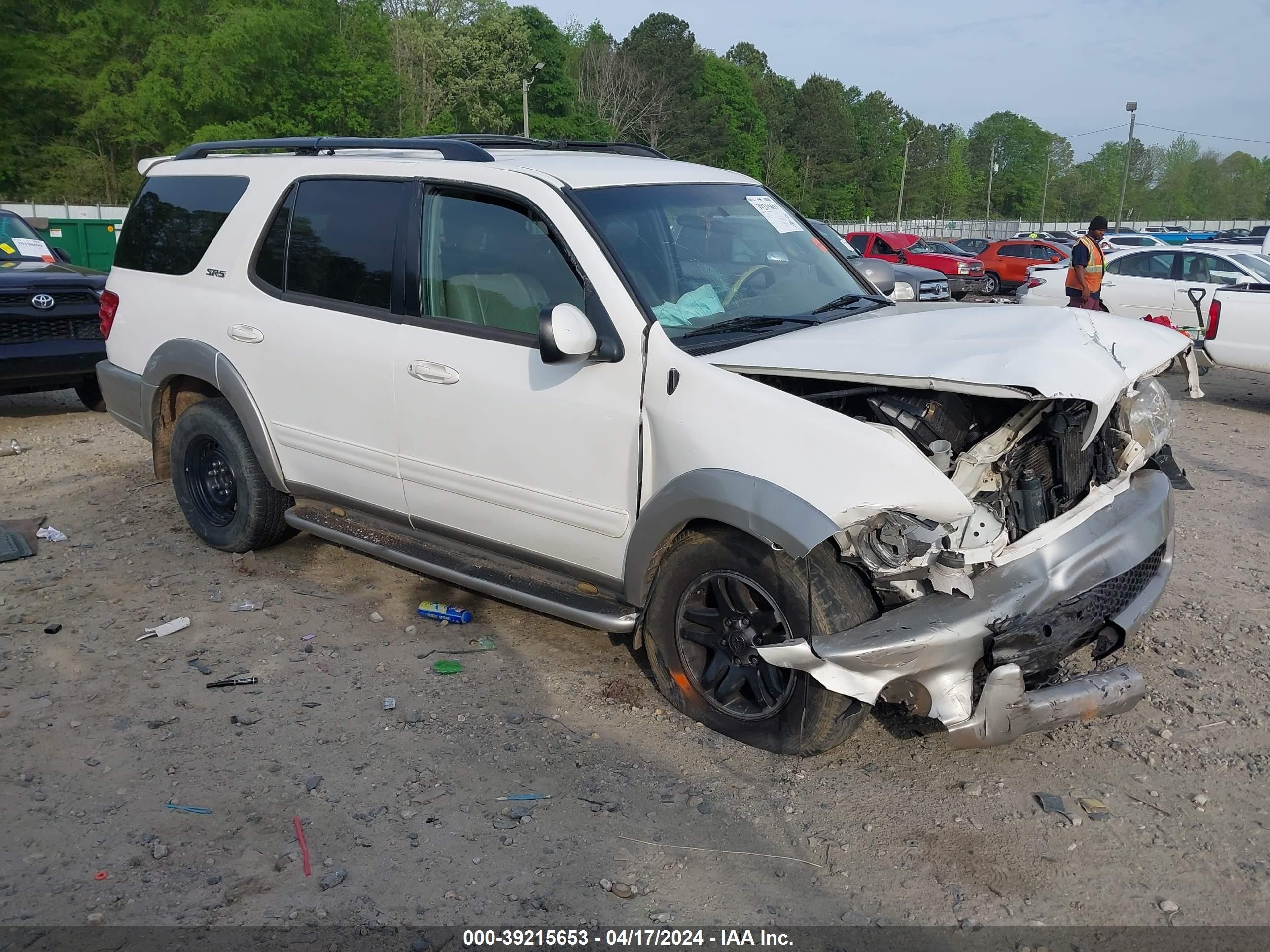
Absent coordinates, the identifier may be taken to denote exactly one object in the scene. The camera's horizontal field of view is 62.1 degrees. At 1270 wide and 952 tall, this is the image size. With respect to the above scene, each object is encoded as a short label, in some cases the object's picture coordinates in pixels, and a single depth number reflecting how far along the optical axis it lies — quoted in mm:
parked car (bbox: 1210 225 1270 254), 33609
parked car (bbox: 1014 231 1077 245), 38250
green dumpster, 22672
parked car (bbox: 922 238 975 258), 29250
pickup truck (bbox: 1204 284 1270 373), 10359
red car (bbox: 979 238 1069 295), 26953
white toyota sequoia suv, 3336
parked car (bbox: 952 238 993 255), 30547
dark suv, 8641
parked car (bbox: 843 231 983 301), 25672
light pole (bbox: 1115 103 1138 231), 48656
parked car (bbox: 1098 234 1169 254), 30188
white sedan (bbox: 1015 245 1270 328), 12992
